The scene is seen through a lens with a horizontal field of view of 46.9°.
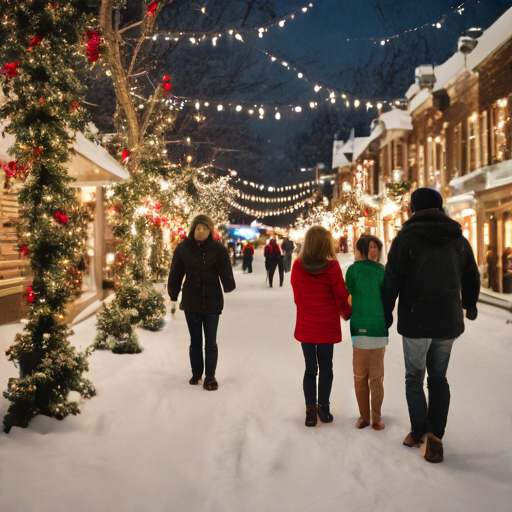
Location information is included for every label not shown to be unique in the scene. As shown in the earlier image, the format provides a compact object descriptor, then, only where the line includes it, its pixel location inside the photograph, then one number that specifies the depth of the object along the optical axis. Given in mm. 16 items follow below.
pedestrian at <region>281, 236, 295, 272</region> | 26875
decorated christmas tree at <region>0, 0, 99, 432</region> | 4926
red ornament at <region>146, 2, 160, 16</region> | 9622
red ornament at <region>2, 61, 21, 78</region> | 4984
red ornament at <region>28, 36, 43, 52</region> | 4902
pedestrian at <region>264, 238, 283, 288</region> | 19906
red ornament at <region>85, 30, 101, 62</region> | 5808
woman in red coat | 4945
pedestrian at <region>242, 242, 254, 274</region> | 29308
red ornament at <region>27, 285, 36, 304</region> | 5065
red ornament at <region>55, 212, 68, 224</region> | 5027
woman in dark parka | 6176
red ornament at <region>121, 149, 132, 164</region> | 10320
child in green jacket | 4828
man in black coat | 4168
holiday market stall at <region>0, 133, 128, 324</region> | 8506
